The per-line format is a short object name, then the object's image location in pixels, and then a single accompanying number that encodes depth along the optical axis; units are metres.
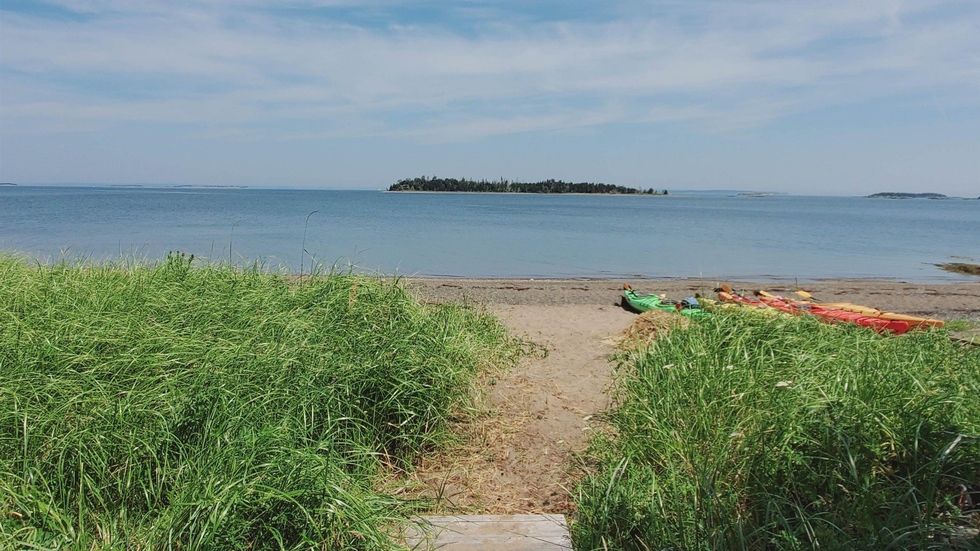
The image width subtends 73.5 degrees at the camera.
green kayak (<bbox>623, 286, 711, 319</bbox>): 9.70
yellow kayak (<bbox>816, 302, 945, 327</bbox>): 7.70
